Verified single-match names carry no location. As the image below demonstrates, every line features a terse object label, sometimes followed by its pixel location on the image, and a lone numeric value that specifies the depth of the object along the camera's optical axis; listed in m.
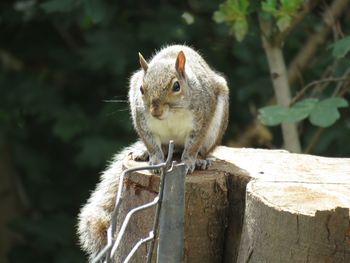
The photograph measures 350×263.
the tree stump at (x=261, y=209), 4.35
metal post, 4.18
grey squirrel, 5.89
